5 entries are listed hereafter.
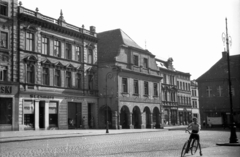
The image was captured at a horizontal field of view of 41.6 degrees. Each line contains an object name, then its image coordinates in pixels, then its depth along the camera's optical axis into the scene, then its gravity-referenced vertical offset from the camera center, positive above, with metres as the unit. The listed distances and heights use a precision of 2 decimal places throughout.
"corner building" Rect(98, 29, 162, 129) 45.81 +3.49
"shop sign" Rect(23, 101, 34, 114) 34.62 -0.05
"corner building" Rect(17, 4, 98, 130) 35.09 +4.13
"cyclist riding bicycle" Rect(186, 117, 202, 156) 13.67 -1.08
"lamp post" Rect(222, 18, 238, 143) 18.63 -1.83
